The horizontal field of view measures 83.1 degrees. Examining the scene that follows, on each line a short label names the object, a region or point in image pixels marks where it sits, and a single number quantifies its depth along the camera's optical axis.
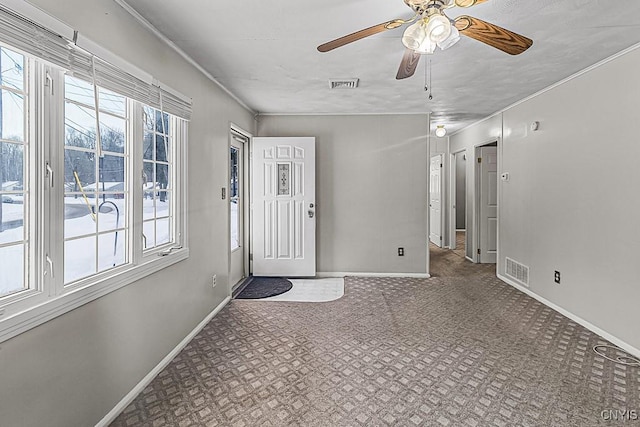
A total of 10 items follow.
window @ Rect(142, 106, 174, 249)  2.46
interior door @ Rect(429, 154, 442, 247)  7.61
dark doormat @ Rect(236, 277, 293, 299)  4.29
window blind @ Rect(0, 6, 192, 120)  1.35
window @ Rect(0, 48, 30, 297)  1.41
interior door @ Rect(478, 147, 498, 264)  5.95
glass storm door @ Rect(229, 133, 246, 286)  4.71
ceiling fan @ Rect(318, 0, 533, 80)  1.67
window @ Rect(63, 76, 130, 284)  1.75
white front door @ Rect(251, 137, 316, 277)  5.00
